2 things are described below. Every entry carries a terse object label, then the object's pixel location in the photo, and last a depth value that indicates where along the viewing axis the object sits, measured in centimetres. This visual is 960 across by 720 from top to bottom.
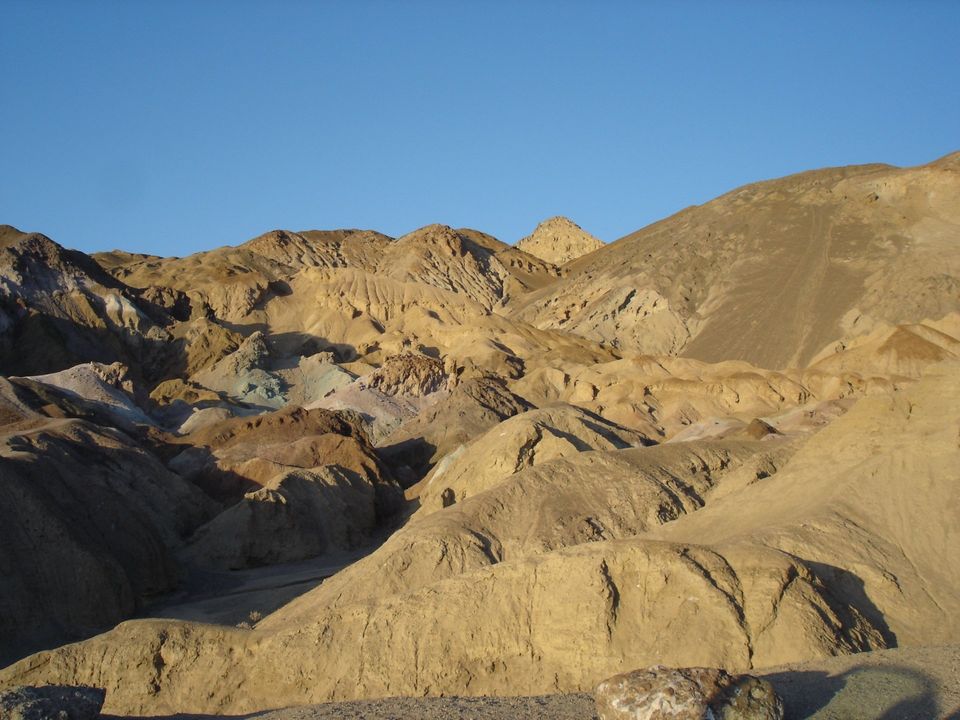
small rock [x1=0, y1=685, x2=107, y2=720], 1002
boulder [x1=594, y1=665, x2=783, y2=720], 889
